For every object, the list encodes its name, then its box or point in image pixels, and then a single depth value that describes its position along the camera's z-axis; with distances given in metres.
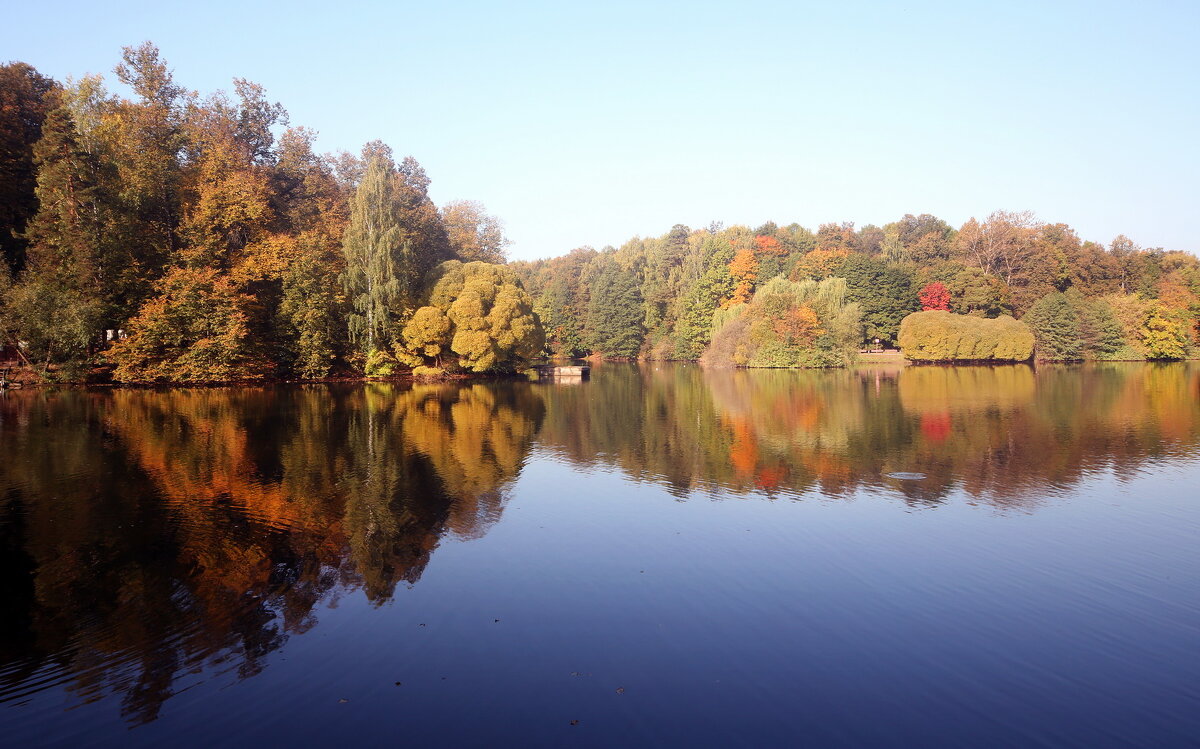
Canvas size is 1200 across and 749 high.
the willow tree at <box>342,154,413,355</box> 45.47
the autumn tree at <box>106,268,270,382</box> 38.12
